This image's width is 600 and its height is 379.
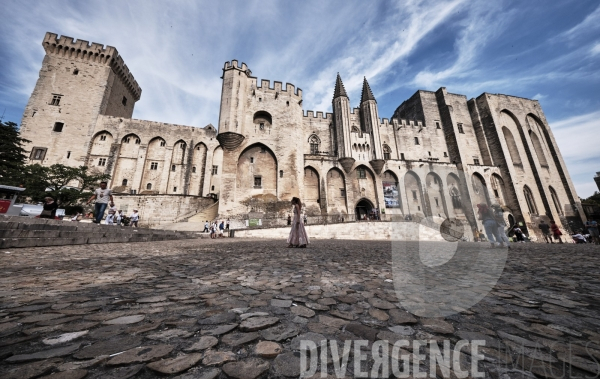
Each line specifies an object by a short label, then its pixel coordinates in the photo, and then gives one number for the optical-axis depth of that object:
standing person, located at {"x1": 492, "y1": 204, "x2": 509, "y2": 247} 7.46
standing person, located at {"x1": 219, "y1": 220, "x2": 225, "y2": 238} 15.93
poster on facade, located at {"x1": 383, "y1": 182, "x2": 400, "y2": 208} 23.58
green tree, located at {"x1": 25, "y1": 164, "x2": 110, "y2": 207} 17.22
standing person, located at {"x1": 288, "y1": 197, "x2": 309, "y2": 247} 6.33
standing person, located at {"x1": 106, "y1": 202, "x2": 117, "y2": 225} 13.39
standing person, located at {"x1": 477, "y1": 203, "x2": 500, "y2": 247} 6.89
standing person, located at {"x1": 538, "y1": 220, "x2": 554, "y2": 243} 18.02
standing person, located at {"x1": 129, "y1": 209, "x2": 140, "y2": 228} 14.52
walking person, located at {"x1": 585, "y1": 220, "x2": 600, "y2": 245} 12.41
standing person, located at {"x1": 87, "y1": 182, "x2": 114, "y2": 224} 7.16
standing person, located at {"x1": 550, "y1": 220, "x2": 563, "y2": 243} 13.05
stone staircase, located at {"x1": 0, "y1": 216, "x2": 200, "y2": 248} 4.70
